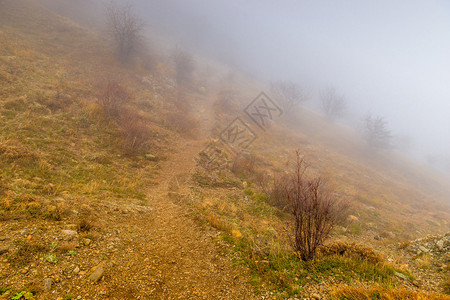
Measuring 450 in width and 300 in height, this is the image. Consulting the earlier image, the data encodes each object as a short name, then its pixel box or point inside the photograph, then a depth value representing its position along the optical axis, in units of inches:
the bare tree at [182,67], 1438.2
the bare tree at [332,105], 2070.6
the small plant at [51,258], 141.6
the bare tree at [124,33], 1103.6
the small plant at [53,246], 153.4
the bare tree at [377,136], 1556.3
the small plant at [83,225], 189.0
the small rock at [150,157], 526.5
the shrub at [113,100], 610.2
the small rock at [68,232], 176.1
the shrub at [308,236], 181.3
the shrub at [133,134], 508.4
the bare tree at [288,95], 1798.7
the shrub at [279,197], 388.7
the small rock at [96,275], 135.7
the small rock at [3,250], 134.1
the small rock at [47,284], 118.3
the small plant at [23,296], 105.5
